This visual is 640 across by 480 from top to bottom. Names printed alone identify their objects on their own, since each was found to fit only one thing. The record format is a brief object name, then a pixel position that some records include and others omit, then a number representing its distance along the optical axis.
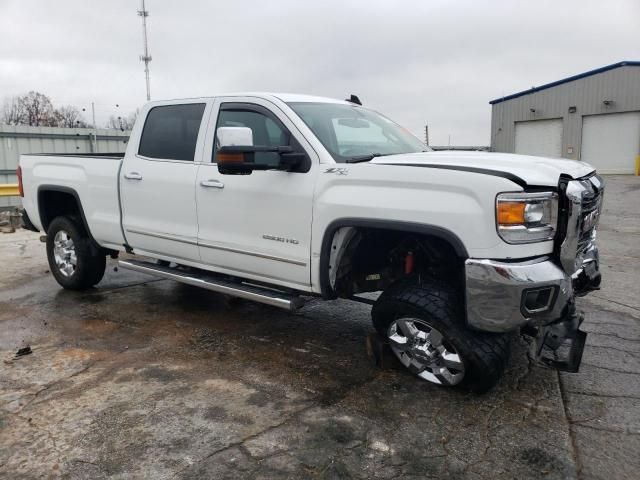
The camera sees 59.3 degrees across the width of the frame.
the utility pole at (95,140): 16.54
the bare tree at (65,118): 40.43
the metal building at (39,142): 14.63
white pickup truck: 3.20
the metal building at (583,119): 25.94
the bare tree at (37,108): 40.22
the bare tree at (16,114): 39.44
